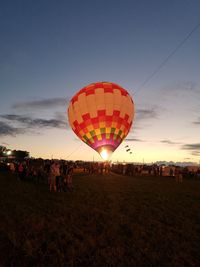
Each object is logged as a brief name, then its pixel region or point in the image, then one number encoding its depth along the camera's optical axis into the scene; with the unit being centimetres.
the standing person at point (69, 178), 1073
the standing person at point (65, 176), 1052
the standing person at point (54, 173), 984
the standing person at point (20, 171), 1455
